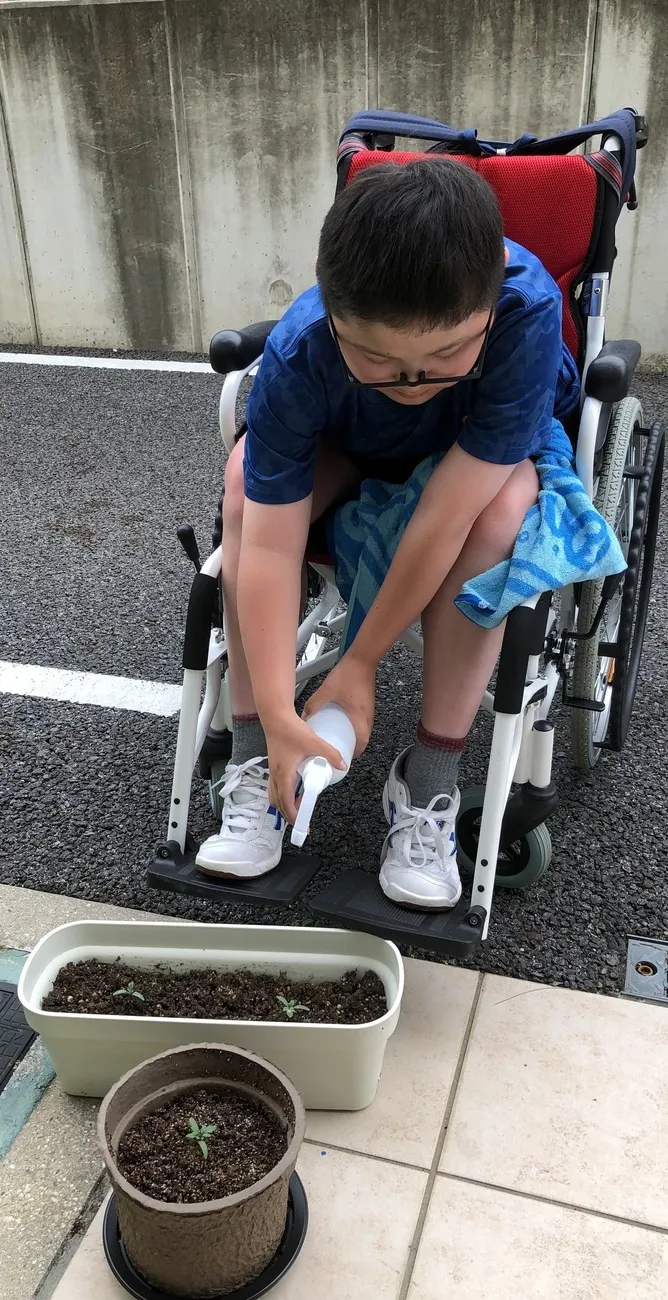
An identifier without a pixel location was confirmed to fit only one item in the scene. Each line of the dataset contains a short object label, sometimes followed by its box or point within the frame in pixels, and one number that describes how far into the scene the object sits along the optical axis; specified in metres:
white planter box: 1.10
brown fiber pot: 0.90
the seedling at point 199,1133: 1.00
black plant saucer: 0.98
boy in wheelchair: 0.98
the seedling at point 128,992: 1.20
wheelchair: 1.22
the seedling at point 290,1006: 1.17
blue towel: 1.18
